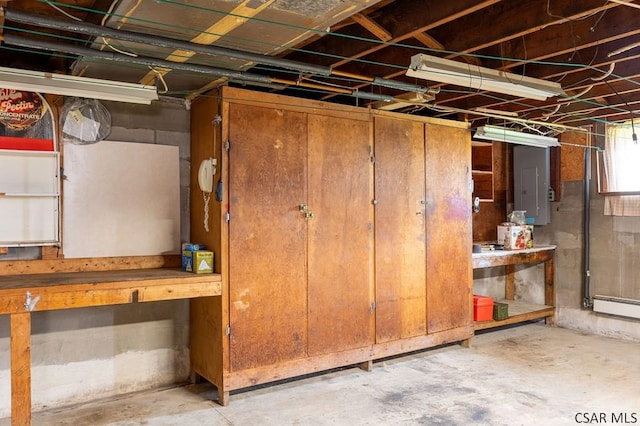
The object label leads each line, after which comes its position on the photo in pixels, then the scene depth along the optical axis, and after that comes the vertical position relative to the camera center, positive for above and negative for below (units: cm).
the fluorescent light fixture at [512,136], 443 +75
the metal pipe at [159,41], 218 +89
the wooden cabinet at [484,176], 588 +47
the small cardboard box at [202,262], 331 -32
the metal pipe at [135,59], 246 +88
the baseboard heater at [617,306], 489 -97
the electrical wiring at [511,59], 287 +102
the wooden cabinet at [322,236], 338 -17
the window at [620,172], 501 +44
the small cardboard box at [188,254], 338 -27
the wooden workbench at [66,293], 262 -46
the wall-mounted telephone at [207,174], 340 +30
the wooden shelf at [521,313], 506 -113
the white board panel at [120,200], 335 +12
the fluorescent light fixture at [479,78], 275 +85
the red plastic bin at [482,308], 505 -100
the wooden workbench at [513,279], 507 -80
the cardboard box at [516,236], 543 -26
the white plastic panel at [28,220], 313 -2
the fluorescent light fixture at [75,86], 265 +76
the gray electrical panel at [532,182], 570 +38
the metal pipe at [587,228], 537 -16
